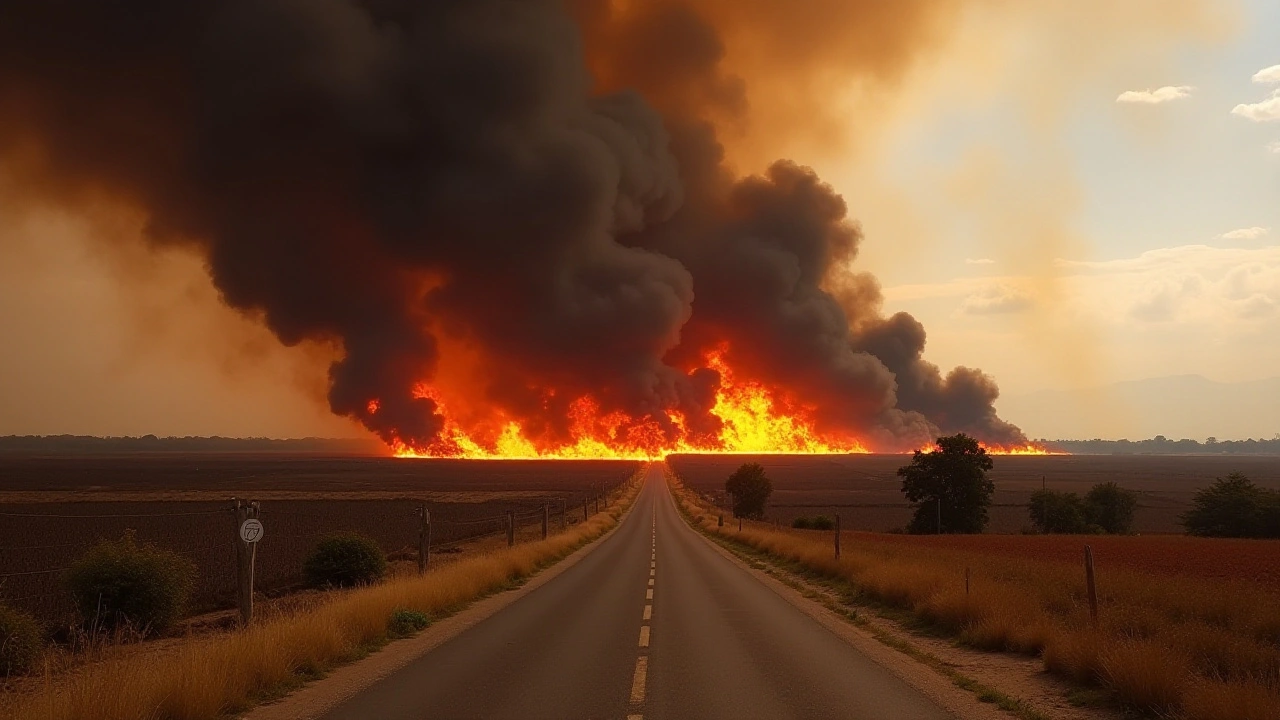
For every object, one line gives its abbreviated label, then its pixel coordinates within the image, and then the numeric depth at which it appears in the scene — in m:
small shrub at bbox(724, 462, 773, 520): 66.25
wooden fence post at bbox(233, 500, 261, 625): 12.28
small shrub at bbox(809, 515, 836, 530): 53.31
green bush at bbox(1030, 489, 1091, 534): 54.78
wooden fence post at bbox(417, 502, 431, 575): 18.83
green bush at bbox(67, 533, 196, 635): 14.52
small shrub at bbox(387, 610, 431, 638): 12.48
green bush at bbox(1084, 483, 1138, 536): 56.94
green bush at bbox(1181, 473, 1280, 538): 44.94
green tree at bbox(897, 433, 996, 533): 53.69
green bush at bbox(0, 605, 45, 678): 11.57
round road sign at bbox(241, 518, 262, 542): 11.75
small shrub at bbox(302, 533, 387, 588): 21.16
